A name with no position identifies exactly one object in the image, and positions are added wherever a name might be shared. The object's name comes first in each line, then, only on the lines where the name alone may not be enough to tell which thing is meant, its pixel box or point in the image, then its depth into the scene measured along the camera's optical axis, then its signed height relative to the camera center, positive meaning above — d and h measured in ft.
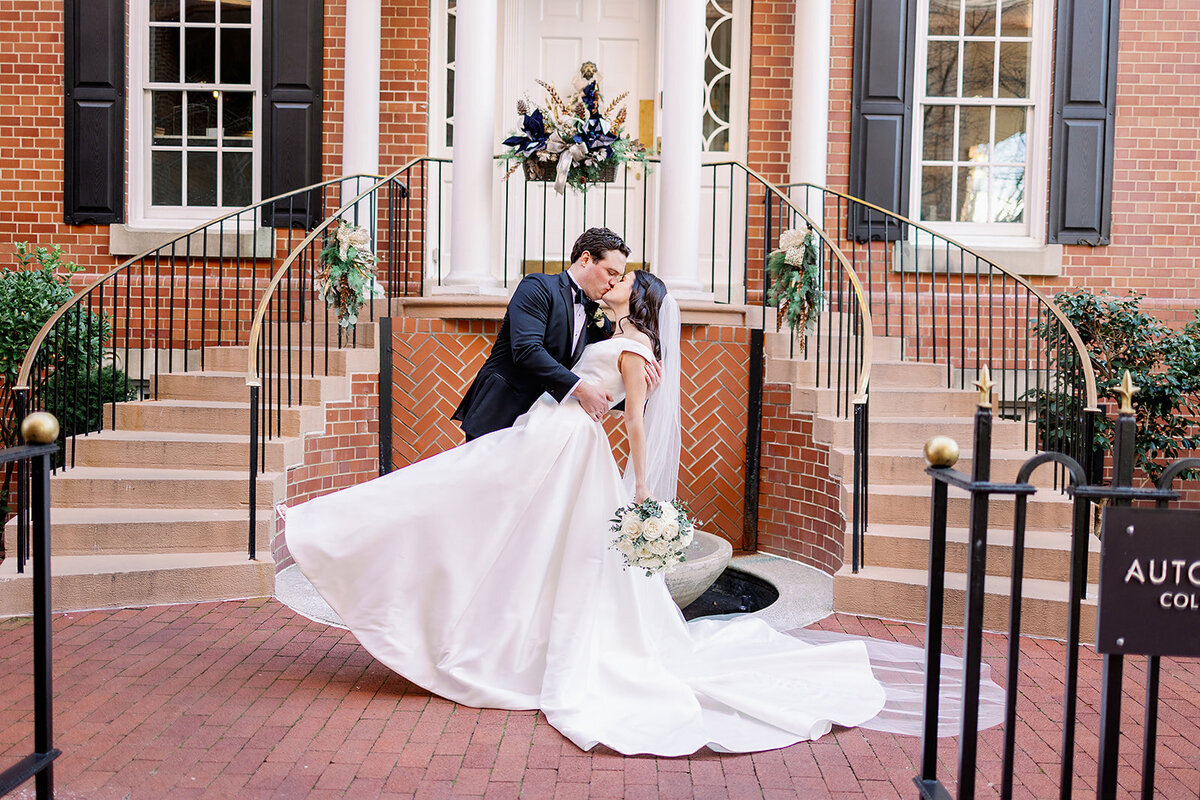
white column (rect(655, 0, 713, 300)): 23.49 +4.05
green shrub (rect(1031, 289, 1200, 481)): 23.35 -0.48
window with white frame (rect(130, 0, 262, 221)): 27.78 +5.78
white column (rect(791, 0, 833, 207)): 26.32 +6.24
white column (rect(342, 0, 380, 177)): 26.22 +6.03
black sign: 7.59 -1.78
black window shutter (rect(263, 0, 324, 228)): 27.14 +5.99
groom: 14.02 -0.06
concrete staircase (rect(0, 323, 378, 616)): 17.16 -3.35
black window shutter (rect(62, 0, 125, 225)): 26.94 +5.51
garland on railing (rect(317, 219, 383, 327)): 21.90 +1.17
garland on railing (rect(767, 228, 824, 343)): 21.76 +1.21
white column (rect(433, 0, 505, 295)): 23.85 +3.99
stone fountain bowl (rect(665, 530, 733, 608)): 15.57 -3.60
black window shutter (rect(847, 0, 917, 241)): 26.99 +6.12
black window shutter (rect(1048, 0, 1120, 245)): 26.66 +5.60
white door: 28.12 +7.25
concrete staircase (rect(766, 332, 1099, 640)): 17.20 -3.10
